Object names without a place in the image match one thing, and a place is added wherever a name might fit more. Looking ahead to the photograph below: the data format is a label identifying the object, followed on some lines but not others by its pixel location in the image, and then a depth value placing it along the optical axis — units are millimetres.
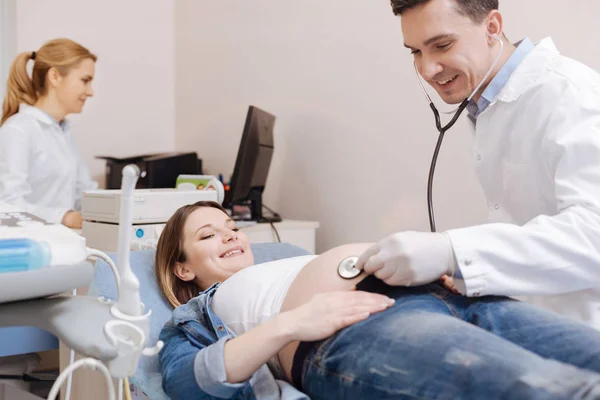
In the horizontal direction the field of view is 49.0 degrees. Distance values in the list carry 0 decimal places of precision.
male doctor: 1077
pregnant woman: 832
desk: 2477
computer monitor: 2496
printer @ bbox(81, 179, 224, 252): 2029
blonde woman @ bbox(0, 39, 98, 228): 2611
